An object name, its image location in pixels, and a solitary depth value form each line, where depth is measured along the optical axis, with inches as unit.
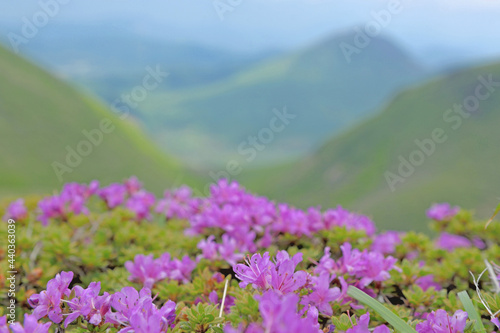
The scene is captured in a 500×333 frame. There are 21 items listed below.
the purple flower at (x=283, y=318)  27.9
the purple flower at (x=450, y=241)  63.7
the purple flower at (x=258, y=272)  32.0
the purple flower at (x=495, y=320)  33.3
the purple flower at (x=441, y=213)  60.1
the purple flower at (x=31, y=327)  31.6
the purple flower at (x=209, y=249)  41.1
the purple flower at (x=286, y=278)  31.9
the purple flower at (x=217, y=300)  36.5
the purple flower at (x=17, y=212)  54.4
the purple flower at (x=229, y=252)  40.9
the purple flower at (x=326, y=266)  37.1
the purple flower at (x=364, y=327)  30.7
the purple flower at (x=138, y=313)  31.3
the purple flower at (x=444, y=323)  32.9
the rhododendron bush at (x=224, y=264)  32.4
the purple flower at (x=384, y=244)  46.1
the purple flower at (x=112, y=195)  56.4
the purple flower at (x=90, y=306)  32.7
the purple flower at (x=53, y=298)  32.8
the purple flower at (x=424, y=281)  40.3
